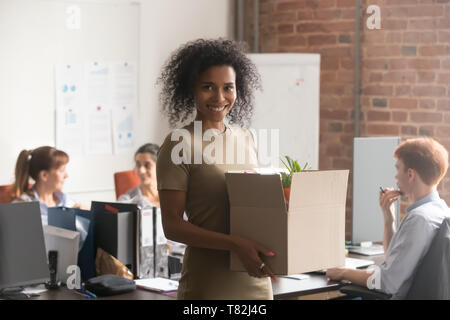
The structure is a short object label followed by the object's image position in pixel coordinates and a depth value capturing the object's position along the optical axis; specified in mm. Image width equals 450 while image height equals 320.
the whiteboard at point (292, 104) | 4875
